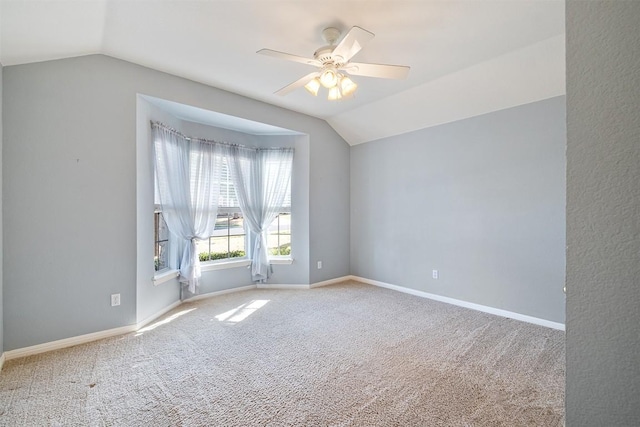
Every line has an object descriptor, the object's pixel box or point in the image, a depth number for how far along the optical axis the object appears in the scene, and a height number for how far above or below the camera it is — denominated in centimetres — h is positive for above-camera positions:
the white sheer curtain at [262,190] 448 +37
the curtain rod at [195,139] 334 +103
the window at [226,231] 427 -28
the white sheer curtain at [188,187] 346 +35
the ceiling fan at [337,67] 206 +116
